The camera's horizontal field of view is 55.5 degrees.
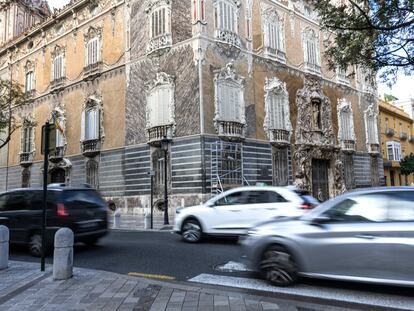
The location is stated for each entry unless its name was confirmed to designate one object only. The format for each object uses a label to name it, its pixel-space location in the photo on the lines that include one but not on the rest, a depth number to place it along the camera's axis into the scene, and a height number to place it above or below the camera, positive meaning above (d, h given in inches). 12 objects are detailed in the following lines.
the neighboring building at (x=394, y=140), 1742.1 +247.2
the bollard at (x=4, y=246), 308.9 -35.0
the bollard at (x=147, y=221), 657.2 -37.8
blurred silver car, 207.0 -26.9
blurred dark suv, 381.4 -12.8
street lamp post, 705.9 +89.5
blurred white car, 405.4 -14.8
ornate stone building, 882.1 +257.4
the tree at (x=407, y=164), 1656.1 +119.2
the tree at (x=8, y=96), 1052.3 +289.3
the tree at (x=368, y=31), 468.1 +204.2
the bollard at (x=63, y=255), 268.7 -37.7
